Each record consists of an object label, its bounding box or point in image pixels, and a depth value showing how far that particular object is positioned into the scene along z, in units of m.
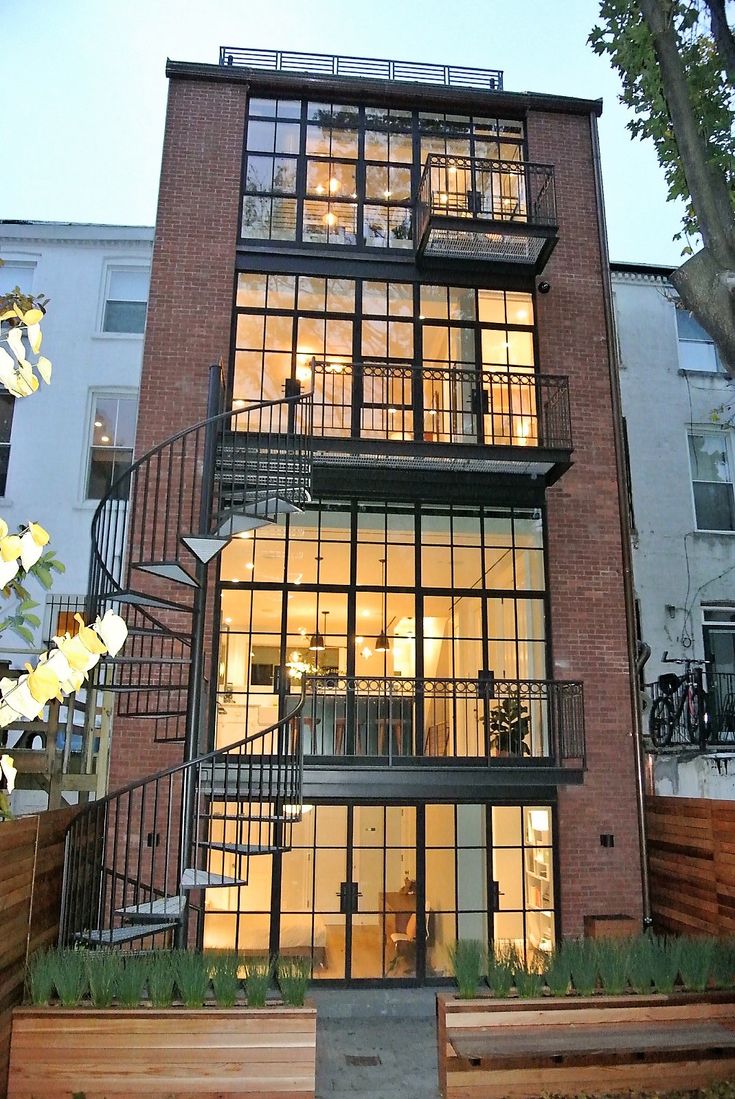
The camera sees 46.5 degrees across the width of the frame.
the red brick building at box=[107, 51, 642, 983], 8.40
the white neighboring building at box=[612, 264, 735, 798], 11.88
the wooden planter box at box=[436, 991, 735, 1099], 5.26
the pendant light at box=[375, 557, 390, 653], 9.00
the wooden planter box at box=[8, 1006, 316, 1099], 4.96
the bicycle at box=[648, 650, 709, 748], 10.65
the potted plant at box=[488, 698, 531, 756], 8.85
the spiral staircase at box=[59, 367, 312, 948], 6.24
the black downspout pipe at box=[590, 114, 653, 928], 8.75
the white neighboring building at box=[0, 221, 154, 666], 12.27
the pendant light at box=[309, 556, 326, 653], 8.95
